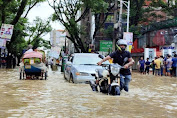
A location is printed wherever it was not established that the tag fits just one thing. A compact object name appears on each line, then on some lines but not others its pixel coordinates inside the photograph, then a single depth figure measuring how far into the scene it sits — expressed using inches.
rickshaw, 703.1
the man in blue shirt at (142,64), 1352.1
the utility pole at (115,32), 1357.7
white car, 614.9
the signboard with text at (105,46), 1631.4
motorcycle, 430.0
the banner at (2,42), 1372.2
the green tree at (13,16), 1454.0
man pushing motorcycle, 454.3
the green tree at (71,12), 1572.3
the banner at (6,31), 1277.6
